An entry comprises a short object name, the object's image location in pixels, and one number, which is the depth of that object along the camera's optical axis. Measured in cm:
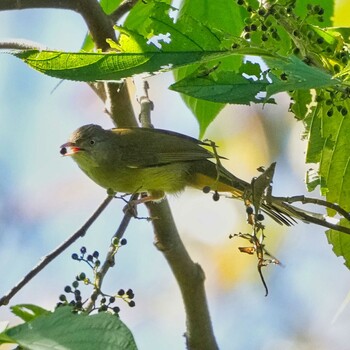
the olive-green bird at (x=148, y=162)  767
